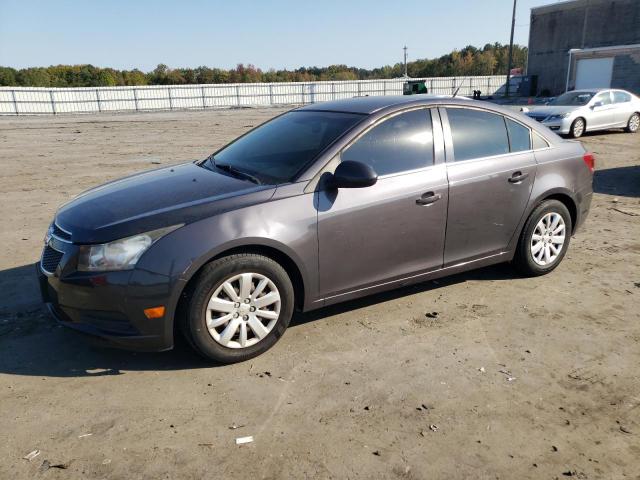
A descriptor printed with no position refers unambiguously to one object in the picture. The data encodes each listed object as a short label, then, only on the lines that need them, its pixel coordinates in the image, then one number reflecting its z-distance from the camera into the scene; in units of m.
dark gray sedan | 3.30
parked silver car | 15.44
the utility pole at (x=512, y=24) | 44.20
